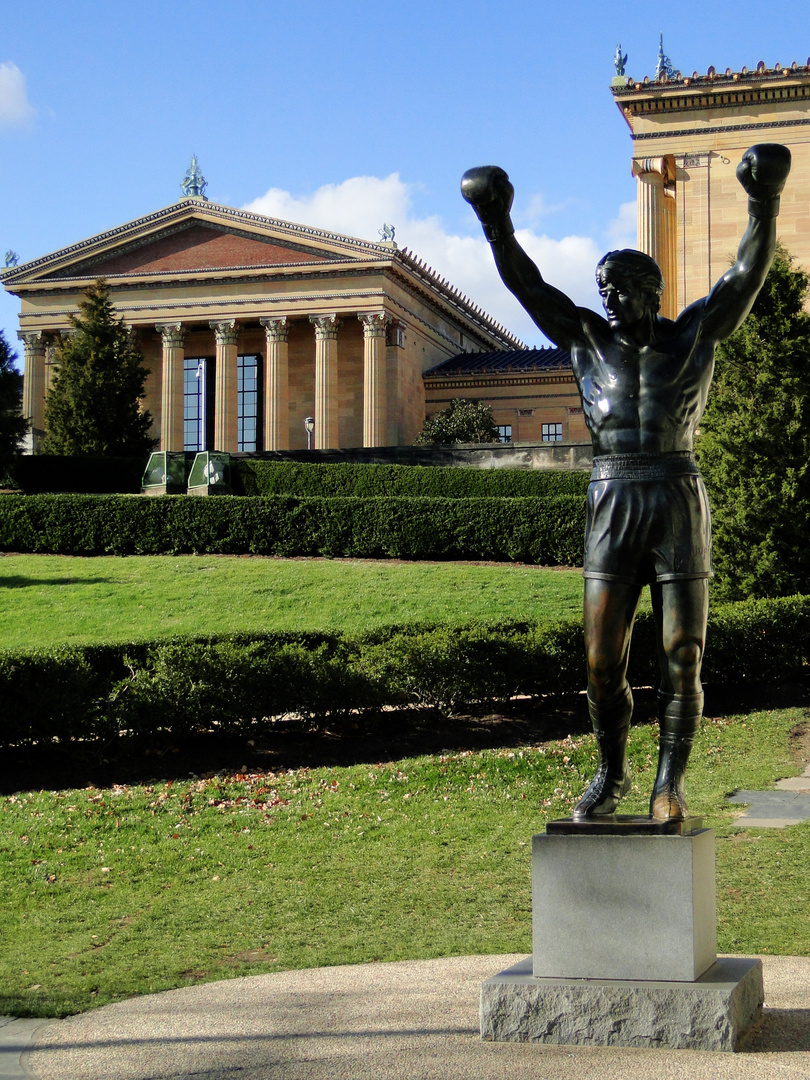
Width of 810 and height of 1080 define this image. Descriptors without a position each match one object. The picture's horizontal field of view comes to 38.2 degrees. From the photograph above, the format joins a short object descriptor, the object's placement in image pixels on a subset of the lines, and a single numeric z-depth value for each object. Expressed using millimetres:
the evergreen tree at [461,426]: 49438
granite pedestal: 4801
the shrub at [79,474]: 37719
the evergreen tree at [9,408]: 34188
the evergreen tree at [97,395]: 42969
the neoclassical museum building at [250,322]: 52250
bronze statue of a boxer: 5348
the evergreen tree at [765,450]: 17266
